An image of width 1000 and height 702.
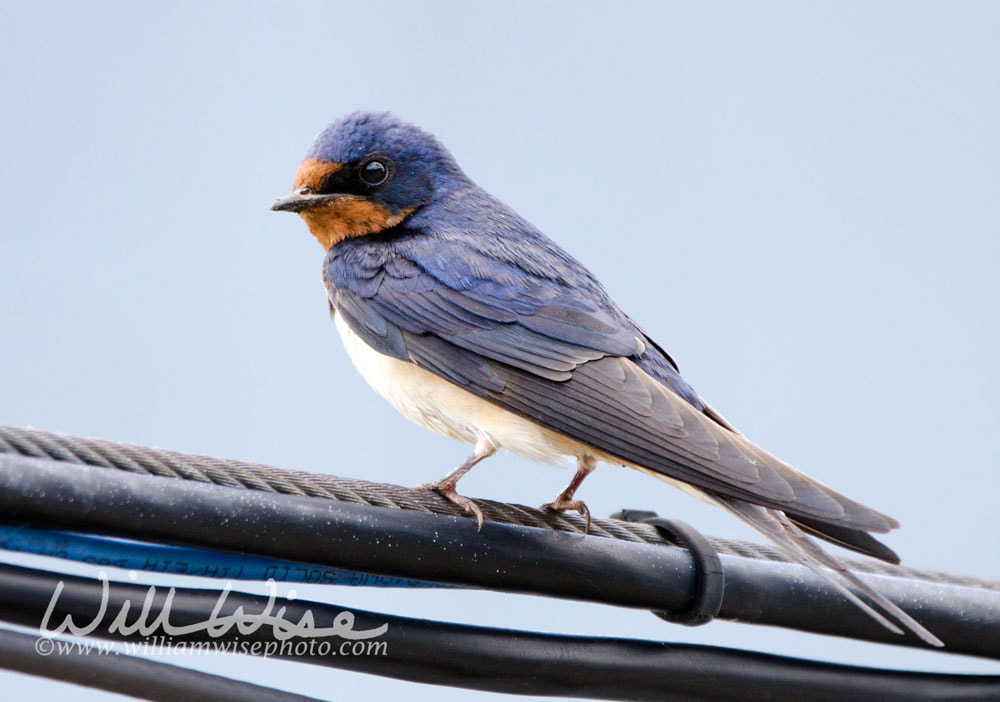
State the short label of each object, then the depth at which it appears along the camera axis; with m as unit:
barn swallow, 3.42
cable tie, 3.41
